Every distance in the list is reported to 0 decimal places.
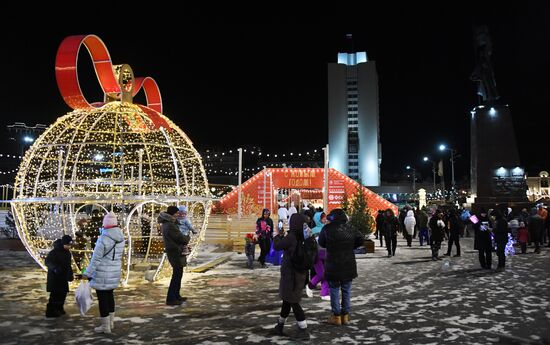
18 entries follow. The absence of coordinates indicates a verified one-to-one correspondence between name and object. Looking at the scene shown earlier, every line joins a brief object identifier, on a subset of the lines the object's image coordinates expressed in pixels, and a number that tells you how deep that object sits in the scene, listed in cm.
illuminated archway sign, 2592
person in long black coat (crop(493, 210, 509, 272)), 1083
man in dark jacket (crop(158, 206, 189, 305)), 706
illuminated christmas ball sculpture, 840
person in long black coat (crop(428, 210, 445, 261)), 1277
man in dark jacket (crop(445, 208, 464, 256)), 1313
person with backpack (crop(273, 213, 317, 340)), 524
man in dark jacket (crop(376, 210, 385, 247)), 1641
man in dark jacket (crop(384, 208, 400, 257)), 1359
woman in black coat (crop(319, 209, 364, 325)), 580
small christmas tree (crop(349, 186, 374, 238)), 1551
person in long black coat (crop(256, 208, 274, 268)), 1170
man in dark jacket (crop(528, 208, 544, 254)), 1468
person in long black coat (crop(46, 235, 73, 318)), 635
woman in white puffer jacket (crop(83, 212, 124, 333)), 547
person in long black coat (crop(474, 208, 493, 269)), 1061
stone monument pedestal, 2611
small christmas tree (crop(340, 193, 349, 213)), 1683
